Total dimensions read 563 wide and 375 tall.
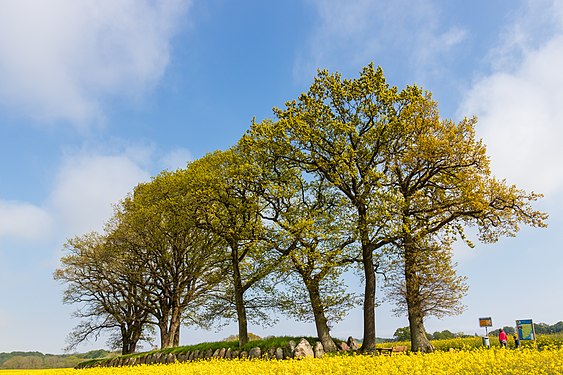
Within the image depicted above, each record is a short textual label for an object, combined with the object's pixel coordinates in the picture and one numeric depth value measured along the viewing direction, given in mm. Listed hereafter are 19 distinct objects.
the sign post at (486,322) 30328
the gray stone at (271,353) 27878
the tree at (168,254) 40125
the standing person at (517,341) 28869
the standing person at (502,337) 30344
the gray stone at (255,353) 28605
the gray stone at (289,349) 27391
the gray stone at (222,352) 31220
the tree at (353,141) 28672
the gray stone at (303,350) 26998
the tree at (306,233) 29469
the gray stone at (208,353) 32150
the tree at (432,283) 30078
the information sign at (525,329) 28755
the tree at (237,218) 32406
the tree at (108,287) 44094
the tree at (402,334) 48619
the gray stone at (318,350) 27512
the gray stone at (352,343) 30750
